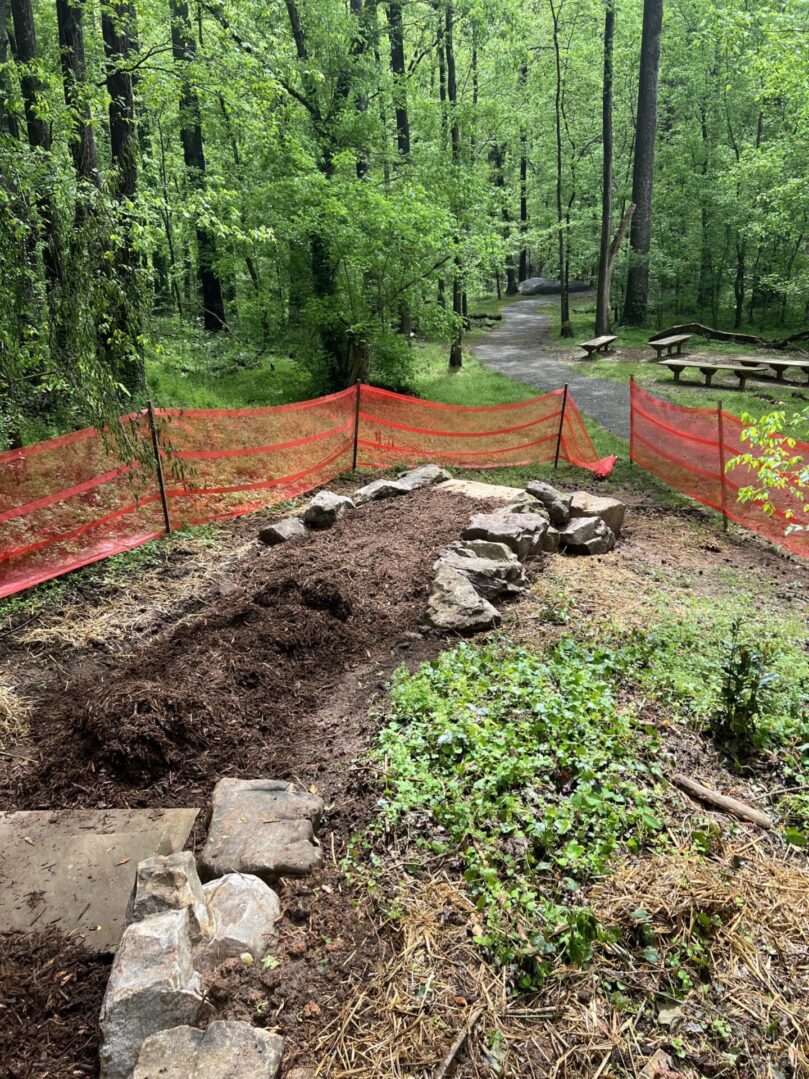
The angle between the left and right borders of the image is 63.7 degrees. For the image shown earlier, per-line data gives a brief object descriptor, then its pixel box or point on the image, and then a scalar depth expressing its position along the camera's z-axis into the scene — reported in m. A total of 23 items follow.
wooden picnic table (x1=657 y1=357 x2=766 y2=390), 13.06
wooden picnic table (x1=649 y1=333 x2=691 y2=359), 16.28
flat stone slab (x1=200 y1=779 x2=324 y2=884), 2.69
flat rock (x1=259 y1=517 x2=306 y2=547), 6.66
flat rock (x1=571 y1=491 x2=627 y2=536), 6.92
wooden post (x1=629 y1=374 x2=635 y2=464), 9.56
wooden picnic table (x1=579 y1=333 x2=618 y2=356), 17.41
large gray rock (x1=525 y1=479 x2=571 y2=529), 6.87
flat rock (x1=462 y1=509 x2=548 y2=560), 5.89
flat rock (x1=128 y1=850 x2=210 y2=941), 2.28
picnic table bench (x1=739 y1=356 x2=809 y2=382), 12.82
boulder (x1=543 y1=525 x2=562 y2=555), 6.38
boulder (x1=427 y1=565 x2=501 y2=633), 4.68
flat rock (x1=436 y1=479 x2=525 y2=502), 7.37
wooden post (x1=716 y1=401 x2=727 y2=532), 7.38
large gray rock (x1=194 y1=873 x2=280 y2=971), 2.27
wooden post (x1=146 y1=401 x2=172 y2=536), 6.12
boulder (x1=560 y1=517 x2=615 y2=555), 6.46
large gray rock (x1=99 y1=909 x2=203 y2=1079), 1.92
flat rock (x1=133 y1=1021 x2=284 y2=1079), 1.81
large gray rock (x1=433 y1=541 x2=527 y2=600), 5.18
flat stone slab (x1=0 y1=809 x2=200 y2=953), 2.56
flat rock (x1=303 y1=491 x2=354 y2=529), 6.97
